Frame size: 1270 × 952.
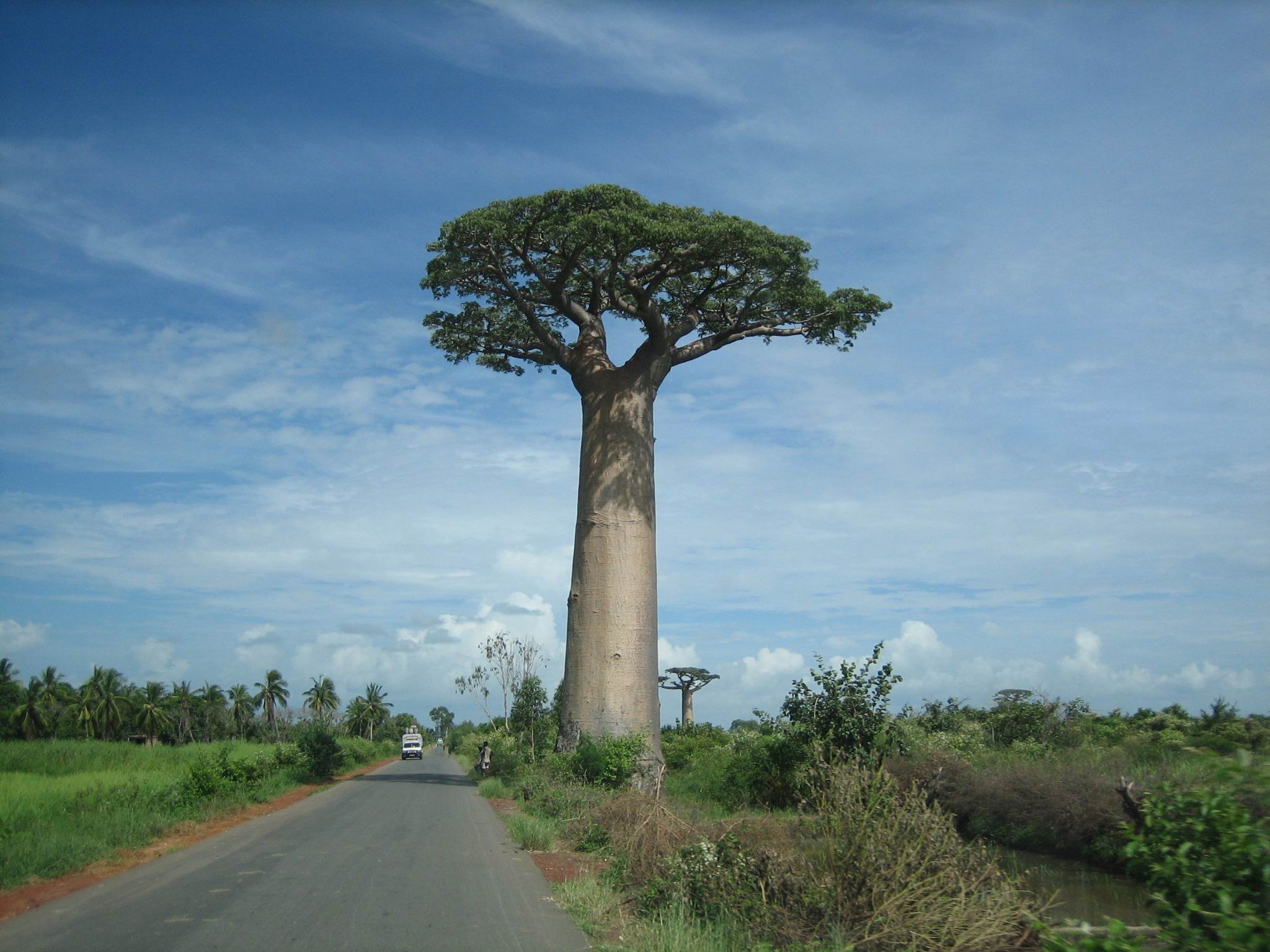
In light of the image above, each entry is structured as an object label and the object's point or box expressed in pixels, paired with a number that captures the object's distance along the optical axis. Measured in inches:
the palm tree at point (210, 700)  2878.9
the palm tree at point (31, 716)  2176.4
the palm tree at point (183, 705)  2731.3
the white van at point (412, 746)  2423.7
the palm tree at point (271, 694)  3085.6
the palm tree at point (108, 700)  2372.0
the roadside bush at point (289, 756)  1111.6
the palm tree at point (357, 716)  3432.6
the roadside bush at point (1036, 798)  467.8
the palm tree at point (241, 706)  3048.7
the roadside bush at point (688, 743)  956.6
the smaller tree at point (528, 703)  1562.5
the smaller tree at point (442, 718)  6269.7
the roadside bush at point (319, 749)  1155.3
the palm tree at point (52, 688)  2331.4
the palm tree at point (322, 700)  3319.4
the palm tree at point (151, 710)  2522.1
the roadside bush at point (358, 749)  1728.6
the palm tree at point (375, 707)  3545.8
